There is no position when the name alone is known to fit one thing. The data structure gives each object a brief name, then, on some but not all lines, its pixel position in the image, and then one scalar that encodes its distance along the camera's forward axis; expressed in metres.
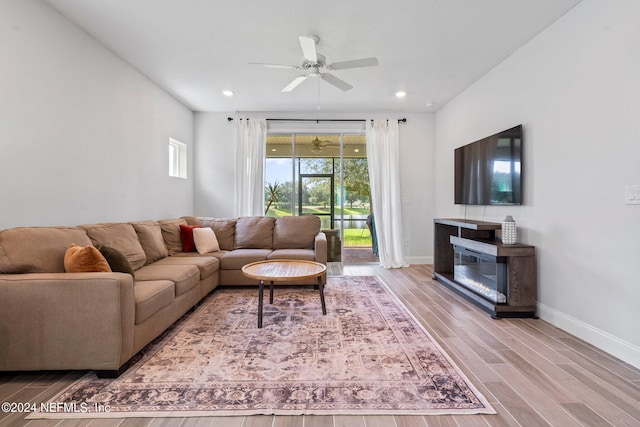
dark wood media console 2.87
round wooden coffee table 2.74
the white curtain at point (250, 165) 5.22
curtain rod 5.36
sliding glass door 5.49
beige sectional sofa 1.79
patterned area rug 1.61
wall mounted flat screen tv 3.13
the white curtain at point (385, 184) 5.27
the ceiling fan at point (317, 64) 2.61
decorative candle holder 2.95
